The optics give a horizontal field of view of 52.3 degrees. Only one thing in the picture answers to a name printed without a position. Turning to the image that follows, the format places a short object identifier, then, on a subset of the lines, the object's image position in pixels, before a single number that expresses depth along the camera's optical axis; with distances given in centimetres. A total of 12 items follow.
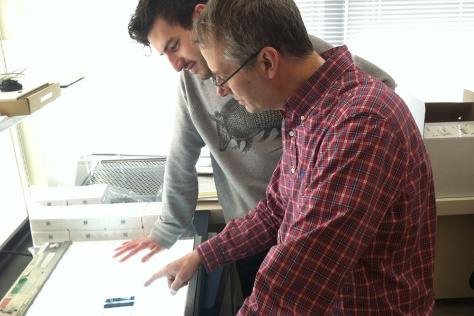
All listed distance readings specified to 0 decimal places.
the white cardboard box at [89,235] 158
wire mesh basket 194
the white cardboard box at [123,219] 159
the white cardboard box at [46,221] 158
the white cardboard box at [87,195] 168
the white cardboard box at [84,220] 158
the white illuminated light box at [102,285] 123
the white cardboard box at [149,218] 161
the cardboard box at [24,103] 108
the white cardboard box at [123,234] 159
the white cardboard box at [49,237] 158
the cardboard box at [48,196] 164
